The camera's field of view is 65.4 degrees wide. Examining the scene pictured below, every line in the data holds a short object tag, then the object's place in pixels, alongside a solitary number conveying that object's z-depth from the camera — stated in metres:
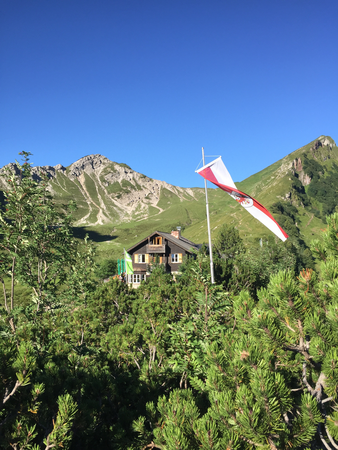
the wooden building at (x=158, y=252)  51.12
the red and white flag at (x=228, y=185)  12.61
